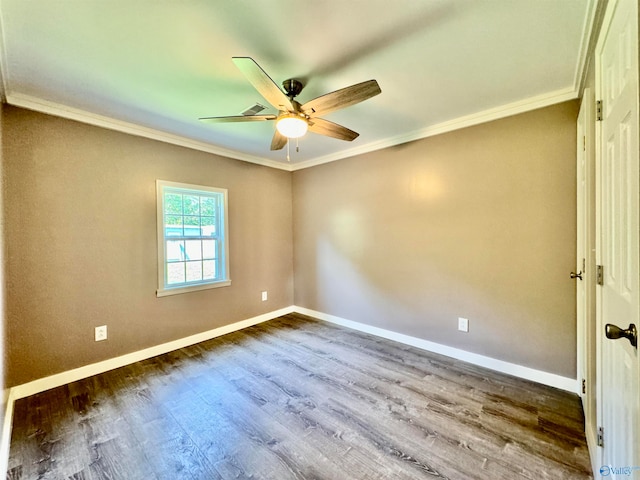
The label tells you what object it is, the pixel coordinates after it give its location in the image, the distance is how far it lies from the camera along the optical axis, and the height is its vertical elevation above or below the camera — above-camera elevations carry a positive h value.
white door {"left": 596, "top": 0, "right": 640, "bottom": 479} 0.82 +0.00
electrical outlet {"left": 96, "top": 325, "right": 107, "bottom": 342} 2.56 -0.90
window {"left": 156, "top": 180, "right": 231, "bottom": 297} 3.02 +0.00
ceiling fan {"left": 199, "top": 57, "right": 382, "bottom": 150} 1.49 +0.86
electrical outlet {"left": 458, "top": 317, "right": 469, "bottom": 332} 2.70 -0.90
